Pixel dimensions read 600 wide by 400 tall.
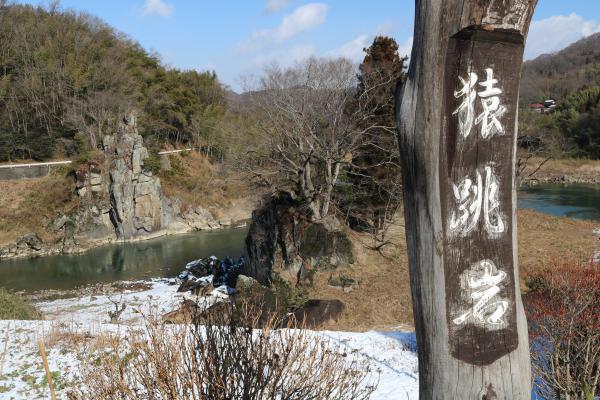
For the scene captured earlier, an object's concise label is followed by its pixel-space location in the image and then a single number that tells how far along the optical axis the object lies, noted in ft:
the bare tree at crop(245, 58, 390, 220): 48.21
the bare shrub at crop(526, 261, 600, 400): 14.83
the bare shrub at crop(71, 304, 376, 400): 9.16
